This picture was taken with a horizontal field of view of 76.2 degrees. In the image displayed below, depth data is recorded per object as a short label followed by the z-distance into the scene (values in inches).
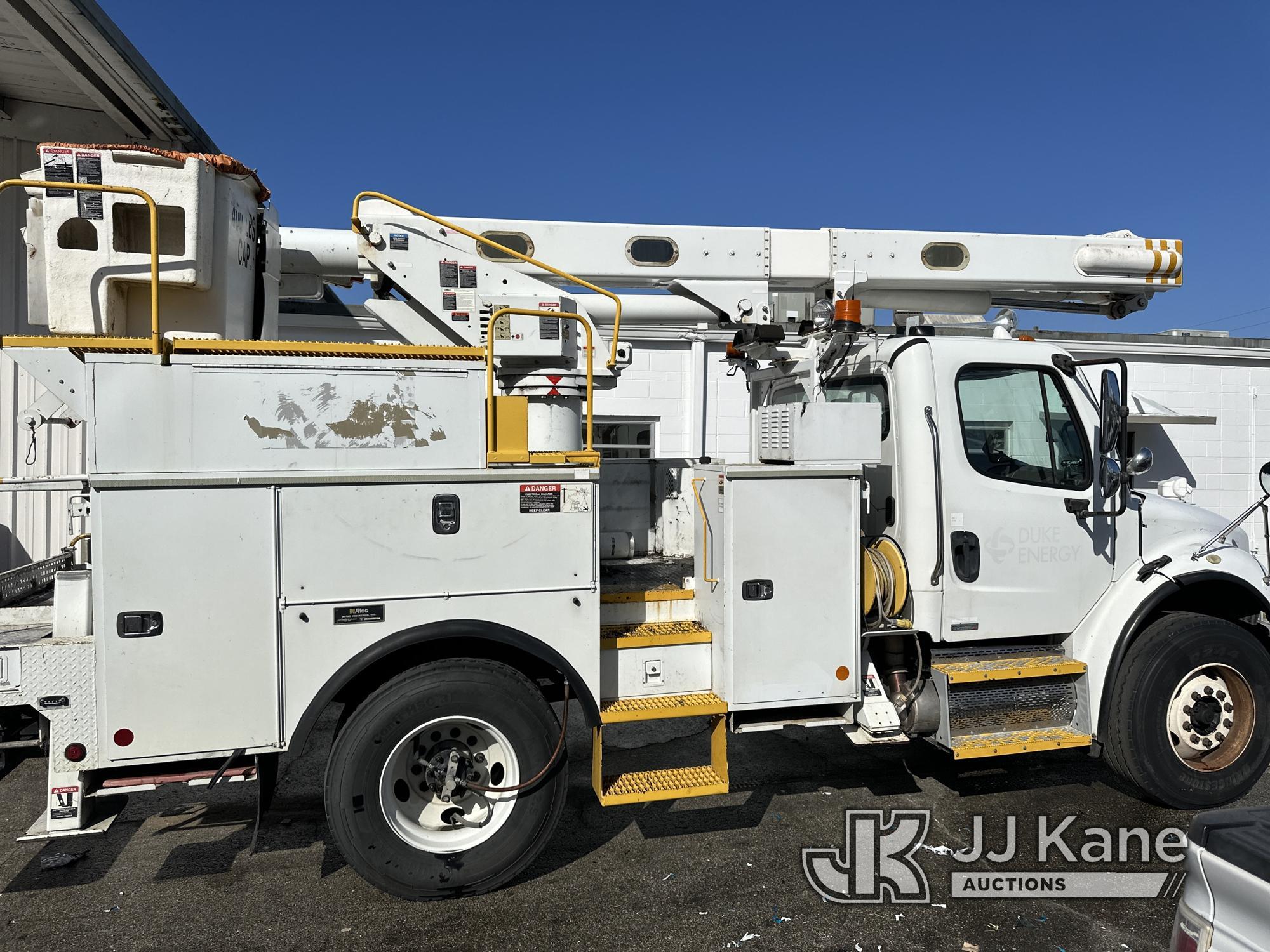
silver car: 75.0
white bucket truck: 132.6
